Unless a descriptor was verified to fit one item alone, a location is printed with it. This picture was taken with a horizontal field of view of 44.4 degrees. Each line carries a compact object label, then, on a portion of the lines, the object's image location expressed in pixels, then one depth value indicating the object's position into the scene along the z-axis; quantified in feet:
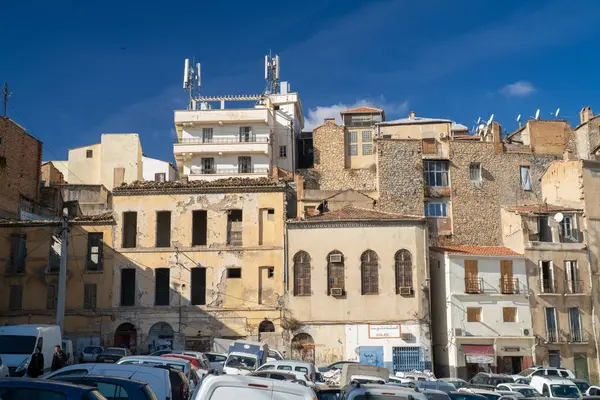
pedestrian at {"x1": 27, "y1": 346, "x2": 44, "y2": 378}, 74.18
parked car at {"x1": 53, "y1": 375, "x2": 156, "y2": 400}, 40.09
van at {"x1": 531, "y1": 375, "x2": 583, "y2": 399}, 93.35
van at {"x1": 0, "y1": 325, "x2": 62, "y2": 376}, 85.05
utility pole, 116.78
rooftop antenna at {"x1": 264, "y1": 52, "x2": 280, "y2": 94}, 244.69
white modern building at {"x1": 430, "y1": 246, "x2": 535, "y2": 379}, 140.87
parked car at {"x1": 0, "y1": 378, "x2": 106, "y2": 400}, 30.63
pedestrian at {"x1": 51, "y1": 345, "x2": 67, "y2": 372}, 79.71
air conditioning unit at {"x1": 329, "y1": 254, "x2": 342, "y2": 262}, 139.64
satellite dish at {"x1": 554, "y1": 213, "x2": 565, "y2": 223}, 154.20
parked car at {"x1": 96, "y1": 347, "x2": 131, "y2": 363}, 98.12
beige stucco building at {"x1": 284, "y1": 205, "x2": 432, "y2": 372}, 136.05
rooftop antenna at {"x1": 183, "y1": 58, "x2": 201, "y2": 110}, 232.32
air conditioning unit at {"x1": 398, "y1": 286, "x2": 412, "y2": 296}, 138.00
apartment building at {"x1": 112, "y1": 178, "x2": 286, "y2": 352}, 141.08
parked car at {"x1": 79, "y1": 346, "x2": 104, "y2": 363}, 121.19
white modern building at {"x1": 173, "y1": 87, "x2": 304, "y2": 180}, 210.79
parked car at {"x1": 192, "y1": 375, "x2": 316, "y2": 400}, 30.22
